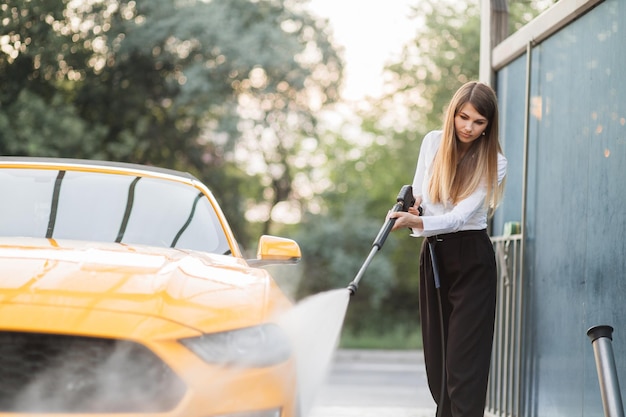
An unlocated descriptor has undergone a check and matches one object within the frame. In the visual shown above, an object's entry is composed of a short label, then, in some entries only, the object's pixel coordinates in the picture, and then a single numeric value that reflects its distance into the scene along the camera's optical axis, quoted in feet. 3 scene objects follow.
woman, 14.55
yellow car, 9.70
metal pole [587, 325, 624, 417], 12.09
